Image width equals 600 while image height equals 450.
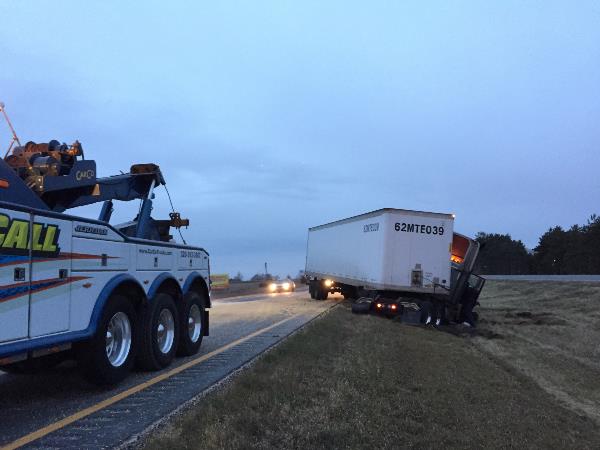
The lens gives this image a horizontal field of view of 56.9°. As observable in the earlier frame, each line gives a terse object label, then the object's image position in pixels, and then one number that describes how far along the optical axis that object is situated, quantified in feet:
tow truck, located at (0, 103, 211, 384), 17.26
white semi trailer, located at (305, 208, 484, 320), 64.90
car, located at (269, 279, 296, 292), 148.36
